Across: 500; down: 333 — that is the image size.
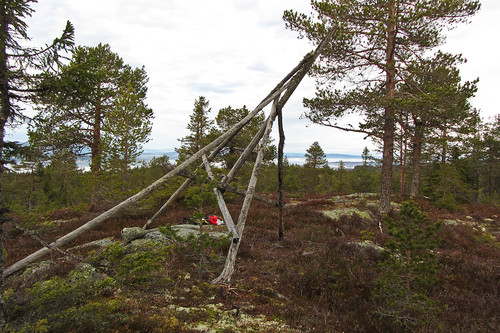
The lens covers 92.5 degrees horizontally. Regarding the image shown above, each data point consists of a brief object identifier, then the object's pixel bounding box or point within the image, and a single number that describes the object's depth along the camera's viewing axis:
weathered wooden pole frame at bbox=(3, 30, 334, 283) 4.44
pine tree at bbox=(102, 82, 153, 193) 13.21
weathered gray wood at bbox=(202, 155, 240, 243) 5.05
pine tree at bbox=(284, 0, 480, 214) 10.12
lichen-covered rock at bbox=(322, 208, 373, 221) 11.77
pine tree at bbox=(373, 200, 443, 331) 3.45
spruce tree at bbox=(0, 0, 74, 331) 2.80
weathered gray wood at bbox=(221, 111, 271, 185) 6.26
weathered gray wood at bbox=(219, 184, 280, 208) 5.80
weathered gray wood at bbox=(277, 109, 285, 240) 7.08
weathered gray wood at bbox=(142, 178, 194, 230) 6.05
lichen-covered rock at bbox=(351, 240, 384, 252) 6.53
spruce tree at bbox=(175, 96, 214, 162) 22.11
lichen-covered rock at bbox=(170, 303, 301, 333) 3.21
